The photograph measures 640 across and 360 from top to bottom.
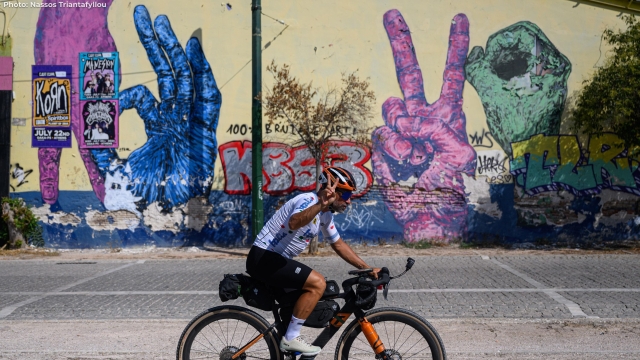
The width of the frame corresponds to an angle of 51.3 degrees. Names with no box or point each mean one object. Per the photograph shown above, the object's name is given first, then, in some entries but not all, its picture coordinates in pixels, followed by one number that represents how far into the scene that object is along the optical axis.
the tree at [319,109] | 14.67
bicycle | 4.66
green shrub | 16.05
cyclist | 4.59
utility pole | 14.97
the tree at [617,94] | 14.22
